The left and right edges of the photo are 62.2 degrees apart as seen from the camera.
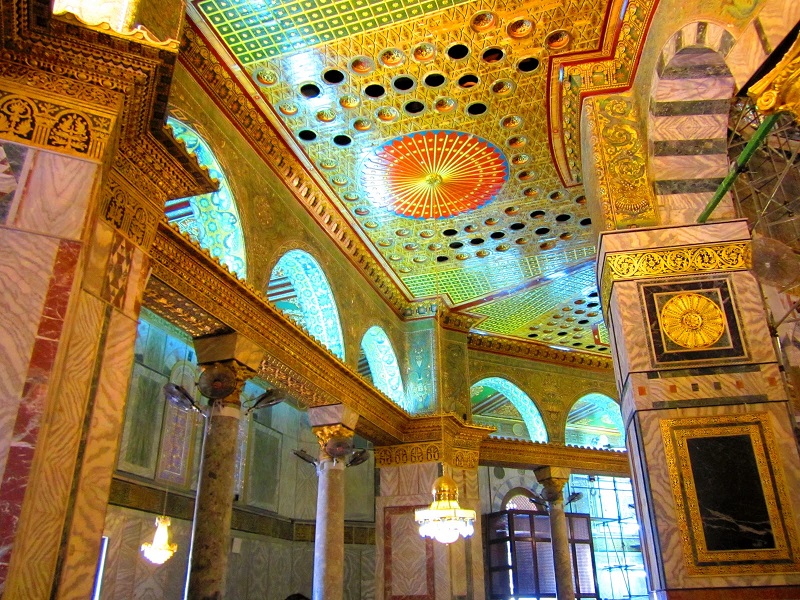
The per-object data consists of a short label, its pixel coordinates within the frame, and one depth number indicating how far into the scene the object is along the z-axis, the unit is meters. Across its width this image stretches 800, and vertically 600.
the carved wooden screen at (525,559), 12.62
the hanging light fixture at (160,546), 7.78
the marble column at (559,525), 10.64
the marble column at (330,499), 7.38
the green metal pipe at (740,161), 3.59
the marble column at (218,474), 5.01
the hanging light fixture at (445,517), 6.88
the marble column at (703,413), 3.90
